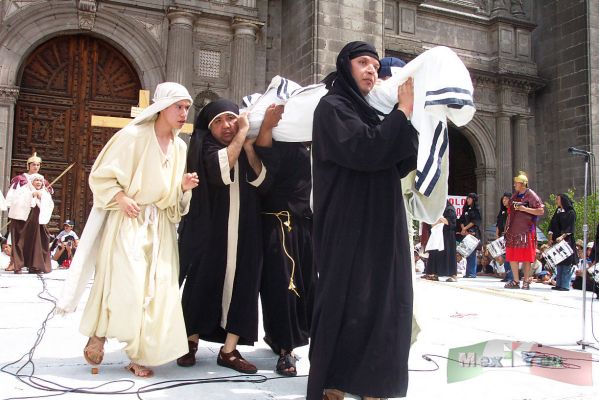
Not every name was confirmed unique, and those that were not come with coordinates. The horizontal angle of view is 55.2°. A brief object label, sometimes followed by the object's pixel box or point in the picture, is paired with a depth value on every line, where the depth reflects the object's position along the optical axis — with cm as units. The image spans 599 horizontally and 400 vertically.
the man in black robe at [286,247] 366
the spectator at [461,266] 1310
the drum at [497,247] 1124
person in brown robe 927
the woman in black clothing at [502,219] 1112
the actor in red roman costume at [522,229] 938
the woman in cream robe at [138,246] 338
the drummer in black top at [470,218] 1173
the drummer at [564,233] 977
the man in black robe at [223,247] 368
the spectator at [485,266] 1405
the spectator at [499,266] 1273
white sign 1571
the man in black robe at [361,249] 263
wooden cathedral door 1251
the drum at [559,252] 932
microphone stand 470
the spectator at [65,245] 1120
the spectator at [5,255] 1061
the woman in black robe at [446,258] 1075
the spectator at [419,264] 1341
